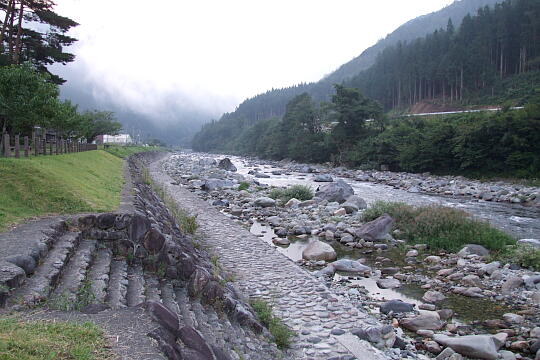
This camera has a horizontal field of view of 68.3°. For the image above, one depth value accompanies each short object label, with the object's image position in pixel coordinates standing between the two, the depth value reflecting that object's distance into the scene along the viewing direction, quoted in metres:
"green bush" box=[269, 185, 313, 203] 24.81
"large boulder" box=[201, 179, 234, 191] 31.08
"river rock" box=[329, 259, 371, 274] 11.78
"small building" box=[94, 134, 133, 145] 69.28
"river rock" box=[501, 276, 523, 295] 9.95
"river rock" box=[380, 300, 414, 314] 8.98
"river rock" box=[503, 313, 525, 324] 8.38
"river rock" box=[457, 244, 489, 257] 12.70
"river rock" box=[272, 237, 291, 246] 15.26
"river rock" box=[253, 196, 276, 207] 23.12
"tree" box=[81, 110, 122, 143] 56.67
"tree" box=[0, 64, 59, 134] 20.78
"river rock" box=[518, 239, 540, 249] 13.93
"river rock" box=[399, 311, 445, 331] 8.23
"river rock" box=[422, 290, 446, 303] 9.68
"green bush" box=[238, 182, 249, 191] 30.19
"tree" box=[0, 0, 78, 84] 26.59
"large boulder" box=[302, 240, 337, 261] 13.14
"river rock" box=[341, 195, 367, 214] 20.27
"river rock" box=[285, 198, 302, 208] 22.67
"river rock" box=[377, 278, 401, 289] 10.64
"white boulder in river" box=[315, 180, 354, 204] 23.83
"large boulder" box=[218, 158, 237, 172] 53.81
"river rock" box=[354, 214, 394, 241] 15.22
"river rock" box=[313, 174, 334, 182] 39.47
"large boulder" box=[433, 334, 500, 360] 7.05
